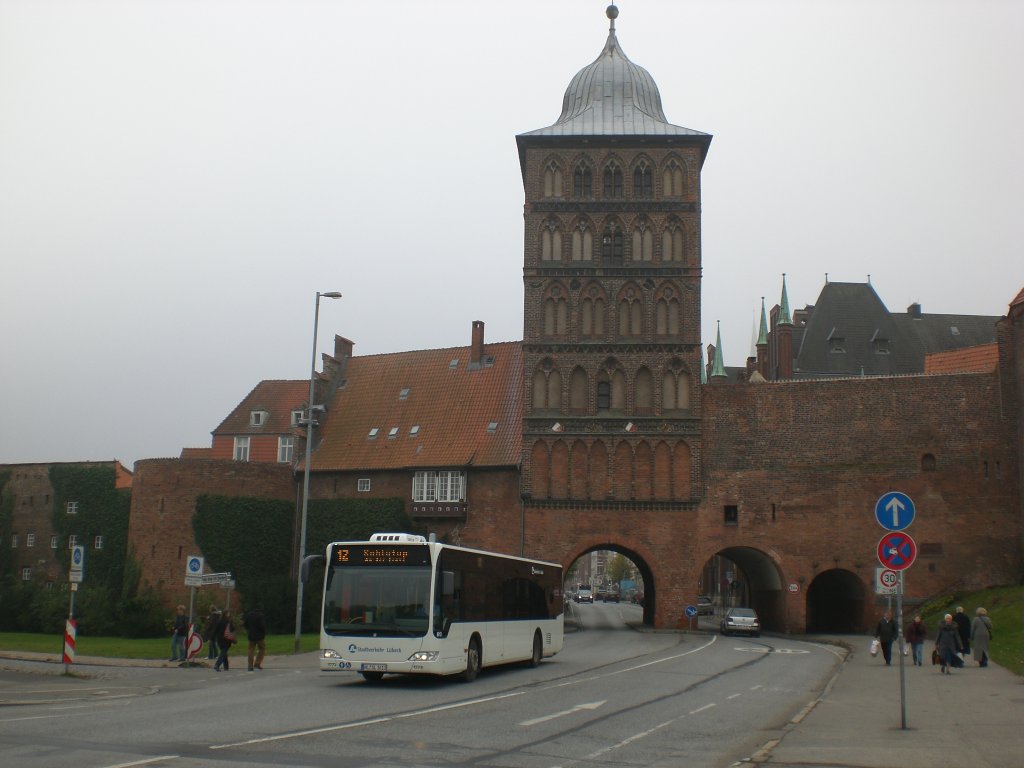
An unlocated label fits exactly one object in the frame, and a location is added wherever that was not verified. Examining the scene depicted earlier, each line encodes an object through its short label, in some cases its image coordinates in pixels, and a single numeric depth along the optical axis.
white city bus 20.66
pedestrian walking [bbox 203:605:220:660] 27.75
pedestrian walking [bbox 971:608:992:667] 26.69
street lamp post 33.12
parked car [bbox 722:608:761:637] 46.34
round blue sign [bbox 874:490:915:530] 15.13
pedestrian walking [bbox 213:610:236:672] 26.33
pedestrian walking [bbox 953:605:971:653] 30.00
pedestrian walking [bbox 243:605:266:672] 26.25
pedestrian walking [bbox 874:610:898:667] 28.66
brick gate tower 49.66
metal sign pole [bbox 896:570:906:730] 15.27
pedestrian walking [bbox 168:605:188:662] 28.92
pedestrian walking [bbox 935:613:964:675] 25.59
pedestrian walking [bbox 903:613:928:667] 28.67
